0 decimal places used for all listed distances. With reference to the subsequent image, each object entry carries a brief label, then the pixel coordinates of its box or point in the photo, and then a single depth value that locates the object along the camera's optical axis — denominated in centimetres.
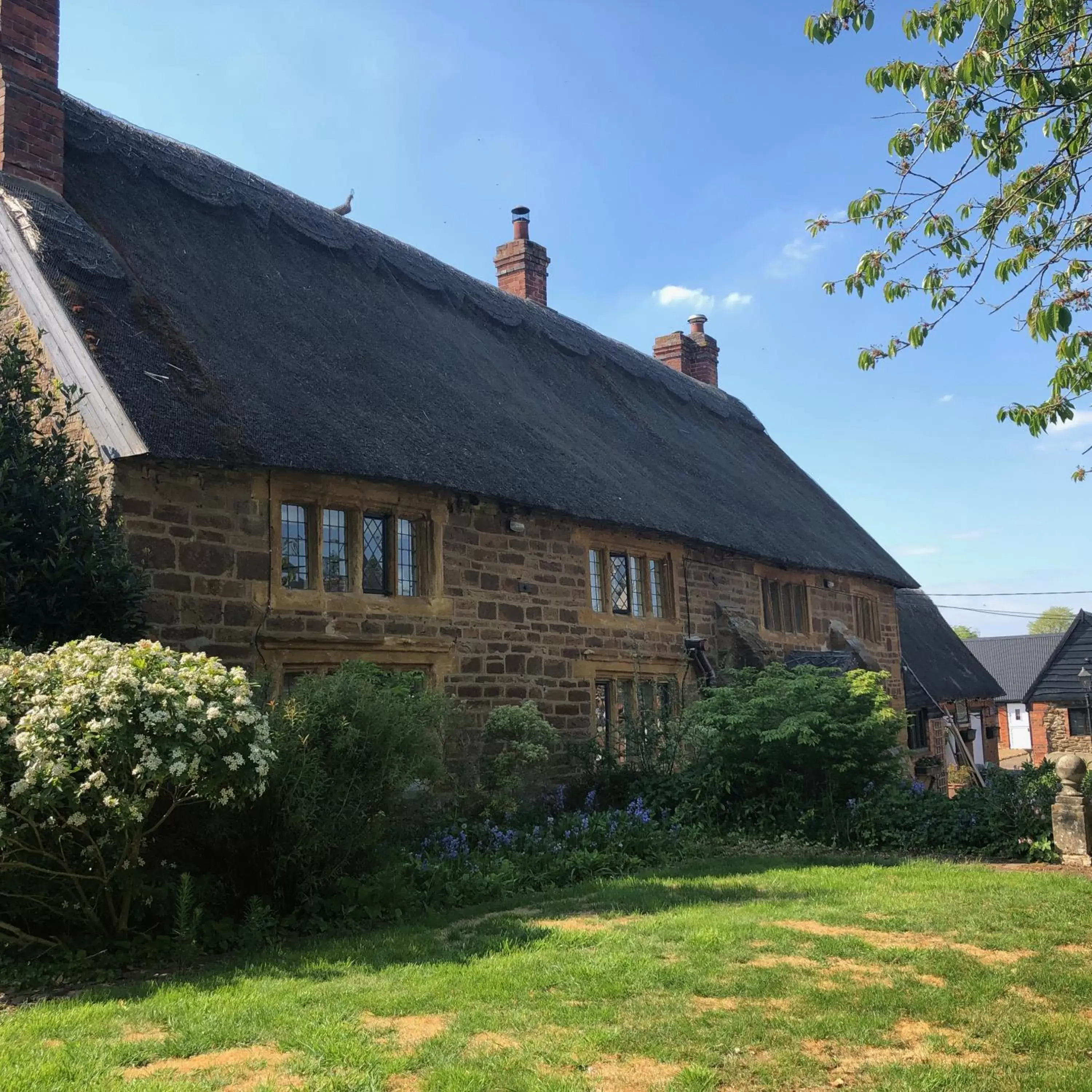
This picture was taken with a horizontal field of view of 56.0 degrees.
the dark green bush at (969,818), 998
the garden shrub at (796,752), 1089
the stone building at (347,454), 915
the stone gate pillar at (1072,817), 936
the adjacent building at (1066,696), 3078
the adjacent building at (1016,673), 5225
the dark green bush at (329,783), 679
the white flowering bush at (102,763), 567
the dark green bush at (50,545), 749
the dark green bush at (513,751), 1101
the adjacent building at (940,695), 2420
